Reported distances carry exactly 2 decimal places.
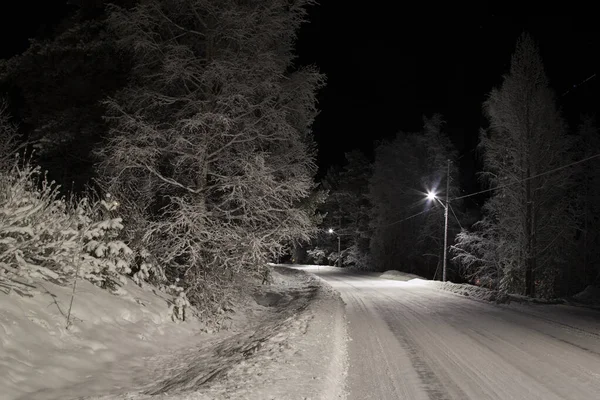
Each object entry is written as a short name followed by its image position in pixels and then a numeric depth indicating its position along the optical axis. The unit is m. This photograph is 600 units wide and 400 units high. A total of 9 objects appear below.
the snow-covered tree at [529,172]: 19.14
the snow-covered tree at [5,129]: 13.43
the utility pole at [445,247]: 25.95
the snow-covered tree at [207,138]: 9.38
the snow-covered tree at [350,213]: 50.03
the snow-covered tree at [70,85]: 12.66
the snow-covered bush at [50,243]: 6.12
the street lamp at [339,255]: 52.95
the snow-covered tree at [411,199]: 37.22
